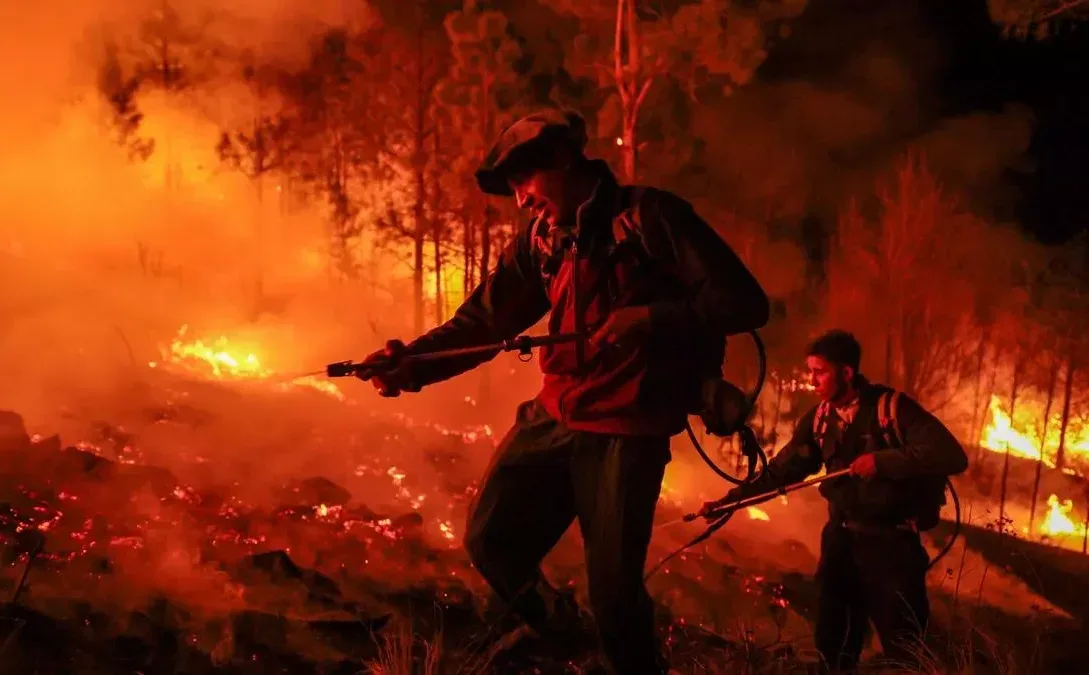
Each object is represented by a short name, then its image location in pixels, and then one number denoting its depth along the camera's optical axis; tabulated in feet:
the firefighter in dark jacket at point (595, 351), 8.05
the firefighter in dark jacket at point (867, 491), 11.39
